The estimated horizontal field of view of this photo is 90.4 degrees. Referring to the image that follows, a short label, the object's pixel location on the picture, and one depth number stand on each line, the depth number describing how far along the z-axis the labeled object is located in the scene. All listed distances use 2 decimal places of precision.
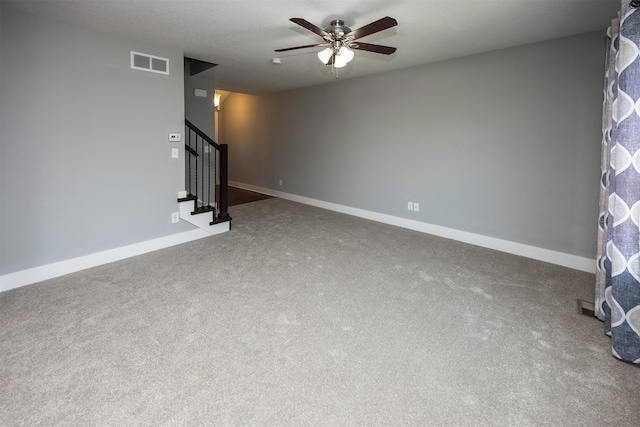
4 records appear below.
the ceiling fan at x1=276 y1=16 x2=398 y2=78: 2.75
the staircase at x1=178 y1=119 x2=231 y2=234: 4.39
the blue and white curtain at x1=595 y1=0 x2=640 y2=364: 1.97
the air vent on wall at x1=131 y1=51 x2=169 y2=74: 3.67
